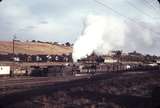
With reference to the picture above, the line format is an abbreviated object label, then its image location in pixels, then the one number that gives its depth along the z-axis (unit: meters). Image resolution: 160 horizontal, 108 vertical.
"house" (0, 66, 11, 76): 47.49
